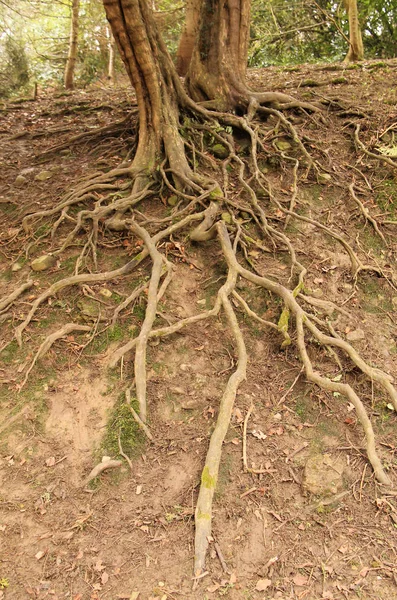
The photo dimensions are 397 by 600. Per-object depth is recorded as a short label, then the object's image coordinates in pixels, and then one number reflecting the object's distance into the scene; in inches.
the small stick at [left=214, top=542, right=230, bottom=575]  136.5
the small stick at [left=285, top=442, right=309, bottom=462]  162.9
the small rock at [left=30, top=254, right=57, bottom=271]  214.7
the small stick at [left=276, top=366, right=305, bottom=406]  175.9
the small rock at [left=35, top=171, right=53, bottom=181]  276.7
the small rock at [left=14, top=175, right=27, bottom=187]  276.5
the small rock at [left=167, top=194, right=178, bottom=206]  232.5
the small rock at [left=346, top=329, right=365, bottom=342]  195.6
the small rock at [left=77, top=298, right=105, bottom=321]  195.3
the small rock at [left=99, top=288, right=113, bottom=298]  202.2
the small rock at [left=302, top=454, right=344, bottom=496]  154.2
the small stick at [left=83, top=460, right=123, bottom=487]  154.9
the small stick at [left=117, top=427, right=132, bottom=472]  158.4
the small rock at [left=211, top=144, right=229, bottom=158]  262.3
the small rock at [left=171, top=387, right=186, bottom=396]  178.1
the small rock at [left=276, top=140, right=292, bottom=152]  269.4
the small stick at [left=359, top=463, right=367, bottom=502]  153.1
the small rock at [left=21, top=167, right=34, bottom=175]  286.0
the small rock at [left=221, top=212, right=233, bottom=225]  223.3
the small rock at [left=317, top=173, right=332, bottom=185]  257.1
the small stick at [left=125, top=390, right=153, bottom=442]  164.7
